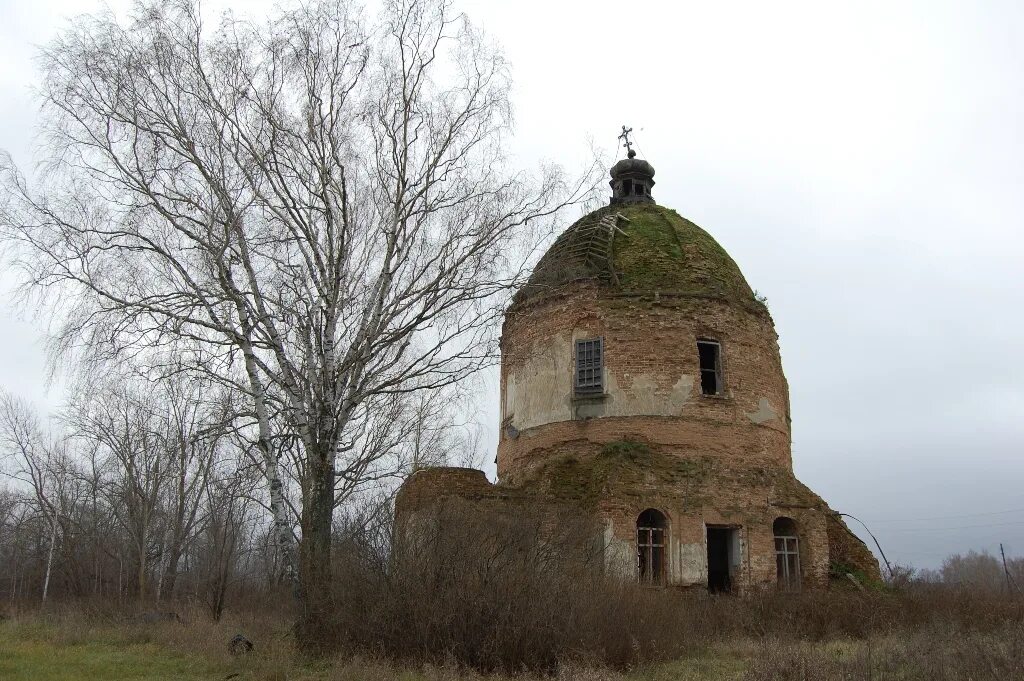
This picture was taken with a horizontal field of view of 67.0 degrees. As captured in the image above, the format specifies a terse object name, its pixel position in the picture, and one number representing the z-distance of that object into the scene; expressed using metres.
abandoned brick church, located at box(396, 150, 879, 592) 16.05
